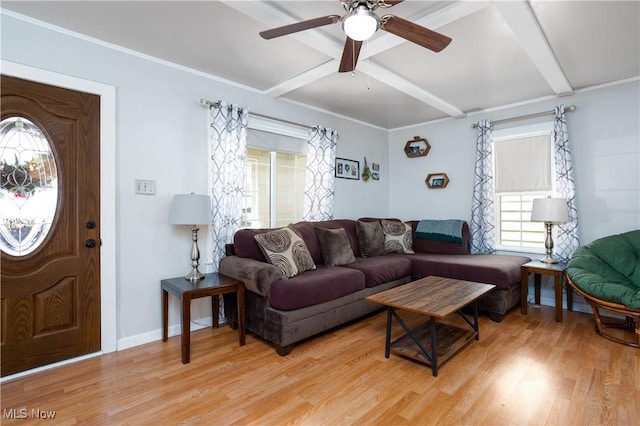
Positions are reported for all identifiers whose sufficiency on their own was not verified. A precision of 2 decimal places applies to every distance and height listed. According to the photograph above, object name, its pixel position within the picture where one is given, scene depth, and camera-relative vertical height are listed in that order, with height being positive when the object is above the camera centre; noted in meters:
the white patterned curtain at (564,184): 3.49 +0.30
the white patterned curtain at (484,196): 4.07 +0.19
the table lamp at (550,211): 3.29 +0.01
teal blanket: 4.05 -0.25
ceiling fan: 1.60 +0.98
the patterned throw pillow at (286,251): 2.75 -0.36
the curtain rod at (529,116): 3.53 +1.14
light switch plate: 2.66 +0.20
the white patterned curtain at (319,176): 3.93 +0.44
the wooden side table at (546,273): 3.13 -0.69
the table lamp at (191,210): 2.60 +0.00
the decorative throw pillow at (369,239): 3.92 -0.34
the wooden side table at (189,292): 2.34 -0.62
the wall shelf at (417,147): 4.78 +0.96
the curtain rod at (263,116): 3.01 +1.02
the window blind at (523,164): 3.77 +0.58
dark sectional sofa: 2.50 -0.61
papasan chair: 2.62 -0.57
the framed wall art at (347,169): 4.41 +0.60
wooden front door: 2.14 -0.16
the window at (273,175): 3.49 +0.41
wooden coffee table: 2.17 -0.65
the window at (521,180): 3.78 +0.38
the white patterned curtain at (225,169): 3.07 +0.41
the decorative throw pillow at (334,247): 3.33 -0.38
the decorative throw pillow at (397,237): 4.14 -0.34
